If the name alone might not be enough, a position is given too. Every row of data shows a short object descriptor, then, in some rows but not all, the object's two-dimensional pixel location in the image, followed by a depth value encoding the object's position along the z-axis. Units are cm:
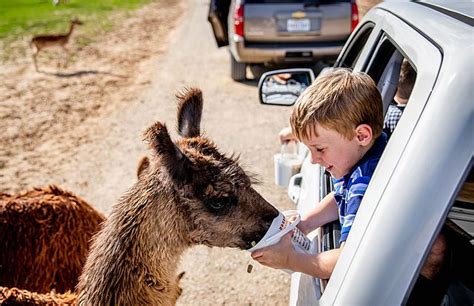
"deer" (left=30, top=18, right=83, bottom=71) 1323
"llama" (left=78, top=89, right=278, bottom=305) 236
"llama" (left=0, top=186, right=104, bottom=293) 333
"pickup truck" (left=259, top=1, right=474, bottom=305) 125
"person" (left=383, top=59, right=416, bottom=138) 279
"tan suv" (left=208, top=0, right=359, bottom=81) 968
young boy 190
